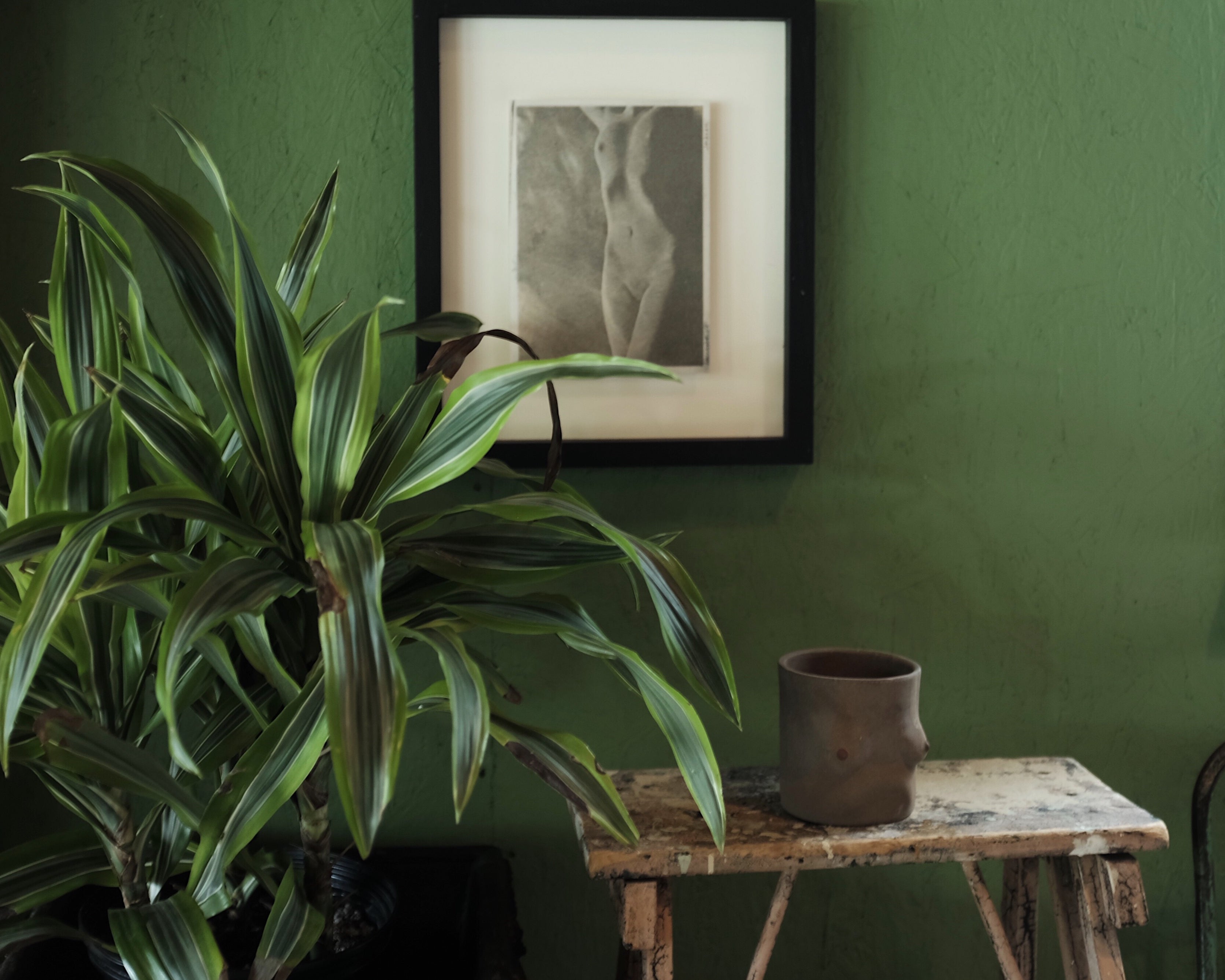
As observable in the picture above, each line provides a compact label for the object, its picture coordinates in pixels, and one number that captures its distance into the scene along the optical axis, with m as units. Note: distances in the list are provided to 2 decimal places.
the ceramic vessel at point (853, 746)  0.91
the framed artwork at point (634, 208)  1.11
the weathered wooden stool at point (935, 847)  0.88
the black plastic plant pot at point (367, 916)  0.77
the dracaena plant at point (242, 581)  0.63
